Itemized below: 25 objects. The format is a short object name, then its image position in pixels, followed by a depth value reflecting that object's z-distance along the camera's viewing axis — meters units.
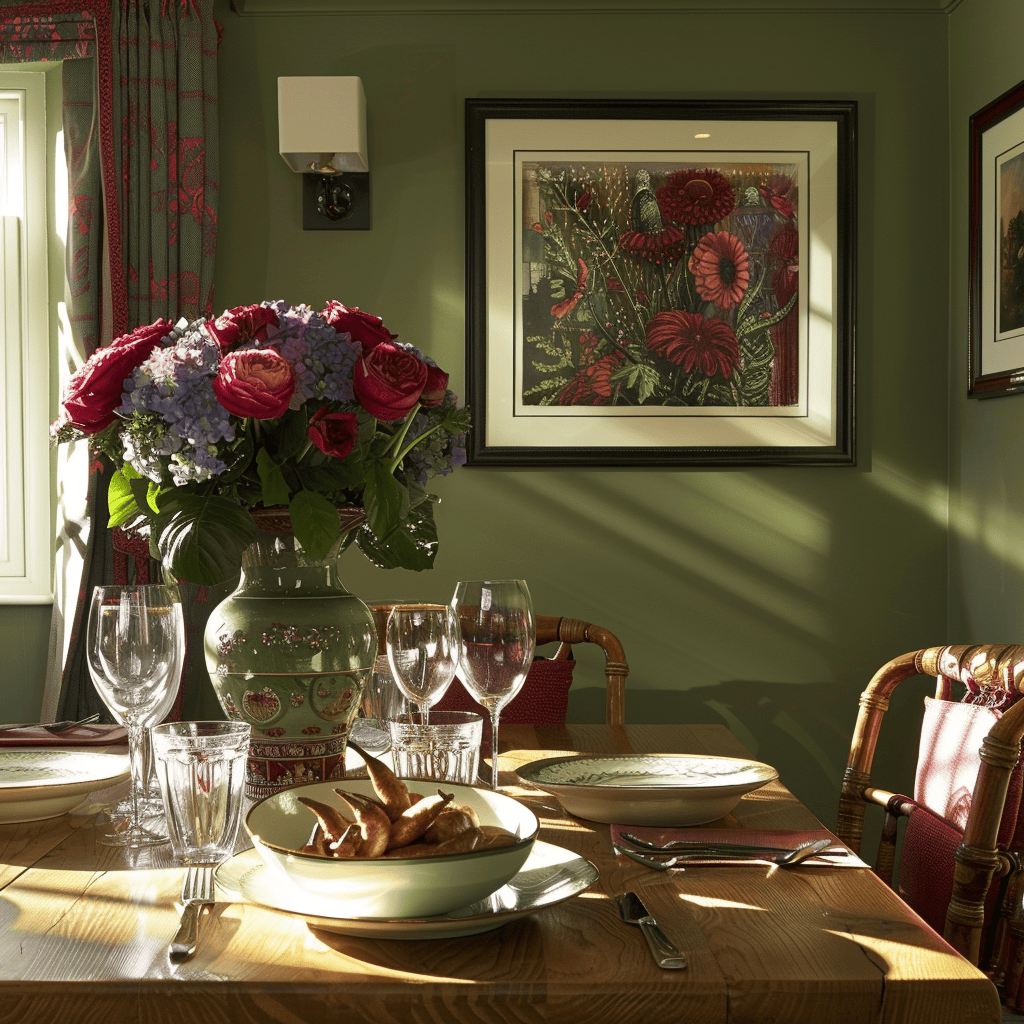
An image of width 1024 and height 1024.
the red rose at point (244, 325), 1.11
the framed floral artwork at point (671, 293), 2.79
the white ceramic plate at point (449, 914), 0.74
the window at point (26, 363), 2.92
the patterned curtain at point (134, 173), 2.69
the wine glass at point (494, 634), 1.21
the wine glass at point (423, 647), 1.22
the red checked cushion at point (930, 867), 1.51
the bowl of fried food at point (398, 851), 0.73
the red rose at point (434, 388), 1.19
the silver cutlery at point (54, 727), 1.60
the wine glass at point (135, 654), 1.10
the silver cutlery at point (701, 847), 1.01
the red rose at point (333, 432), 1.10
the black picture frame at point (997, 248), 2.43
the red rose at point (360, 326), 1.15
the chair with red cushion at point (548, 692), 2.03
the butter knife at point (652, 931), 0.74
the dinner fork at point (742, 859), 0.98
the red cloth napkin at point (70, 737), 1.51
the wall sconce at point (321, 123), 2.59
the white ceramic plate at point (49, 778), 1.15
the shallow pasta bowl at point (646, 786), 1.12
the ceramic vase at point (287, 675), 1.13
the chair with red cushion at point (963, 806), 1.34
